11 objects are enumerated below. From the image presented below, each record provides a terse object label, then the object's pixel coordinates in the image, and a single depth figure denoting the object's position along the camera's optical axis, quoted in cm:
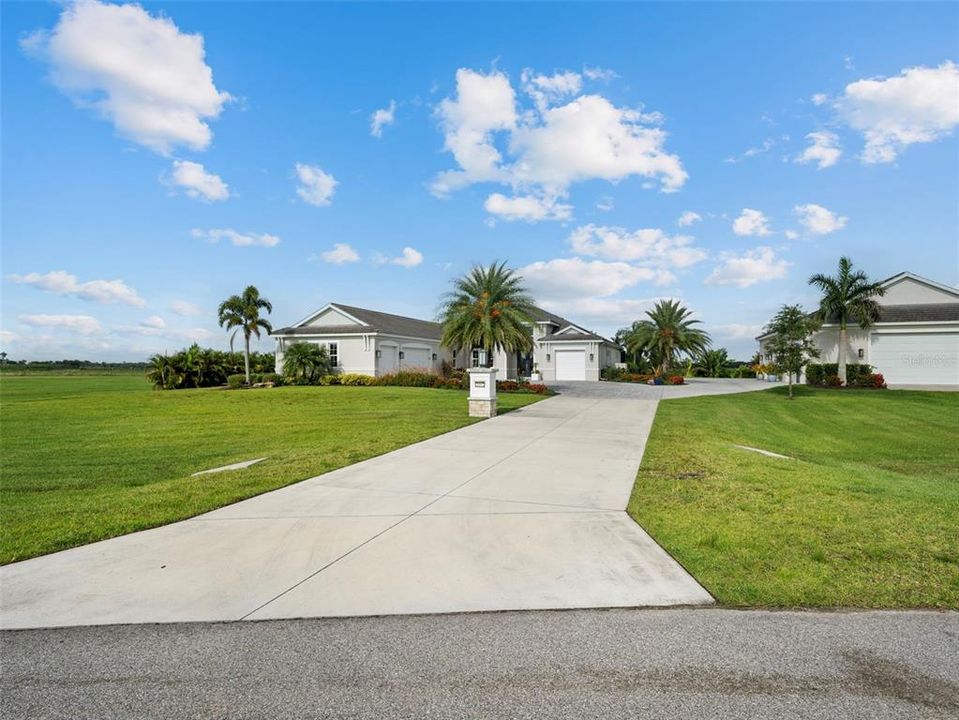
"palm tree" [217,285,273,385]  3509
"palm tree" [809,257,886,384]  2823
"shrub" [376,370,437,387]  3031
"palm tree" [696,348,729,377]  4878
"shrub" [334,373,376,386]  3200
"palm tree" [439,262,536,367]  2864
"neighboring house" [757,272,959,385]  2816
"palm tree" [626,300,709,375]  4112
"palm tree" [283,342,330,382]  3262
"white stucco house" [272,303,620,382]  3438
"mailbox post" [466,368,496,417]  1664
